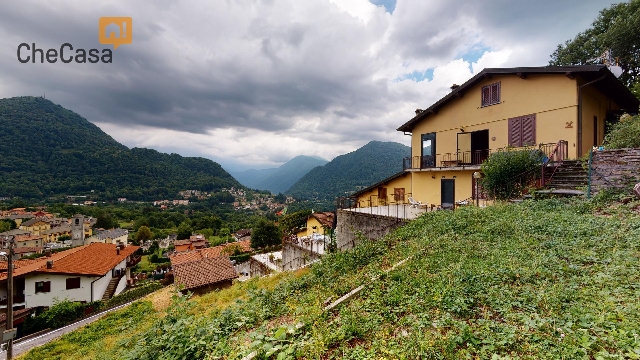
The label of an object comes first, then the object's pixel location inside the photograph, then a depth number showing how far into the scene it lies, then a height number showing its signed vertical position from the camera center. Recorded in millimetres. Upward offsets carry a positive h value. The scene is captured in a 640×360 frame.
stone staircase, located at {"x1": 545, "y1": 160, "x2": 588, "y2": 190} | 10461 +179
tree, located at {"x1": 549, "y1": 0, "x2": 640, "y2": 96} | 19359 +11227
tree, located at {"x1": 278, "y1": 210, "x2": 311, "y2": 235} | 39188 -6349
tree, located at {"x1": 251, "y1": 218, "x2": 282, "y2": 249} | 41844 -8788
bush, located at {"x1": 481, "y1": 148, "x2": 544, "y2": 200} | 11602 +425
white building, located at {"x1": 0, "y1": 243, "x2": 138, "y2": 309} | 21906 -8832
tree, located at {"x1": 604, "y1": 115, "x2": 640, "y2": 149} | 10938 +2041
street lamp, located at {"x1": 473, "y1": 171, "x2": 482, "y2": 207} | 12430 +219
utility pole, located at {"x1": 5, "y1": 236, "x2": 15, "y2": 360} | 11698 -5402
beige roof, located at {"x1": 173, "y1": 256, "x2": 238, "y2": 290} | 16172 -6050
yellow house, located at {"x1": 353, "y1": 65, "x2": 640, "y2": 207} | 12367 +3360
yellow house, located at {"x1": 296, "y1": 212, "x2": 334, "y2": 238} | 24527 -3975
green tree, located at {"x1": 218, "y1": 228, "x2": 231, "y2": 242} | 61412 -13141
